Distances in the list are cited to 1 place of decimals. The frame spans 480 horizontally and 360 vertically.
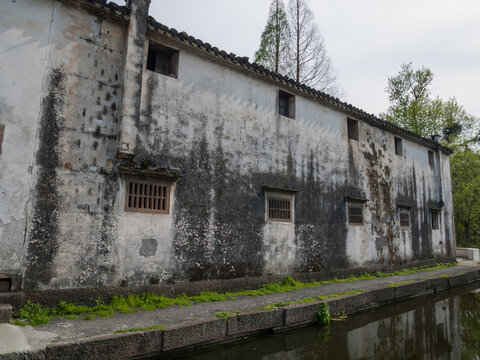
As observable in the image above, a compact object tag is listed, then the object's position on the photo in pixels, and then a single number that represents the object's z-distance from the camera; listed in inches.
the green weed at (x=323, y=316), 287.9
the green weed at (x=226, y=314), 236.6
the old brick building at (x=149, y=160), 247.3
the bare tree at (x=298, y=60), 709.3
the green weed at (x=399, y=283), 398.6
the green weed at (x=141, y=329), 196.4
